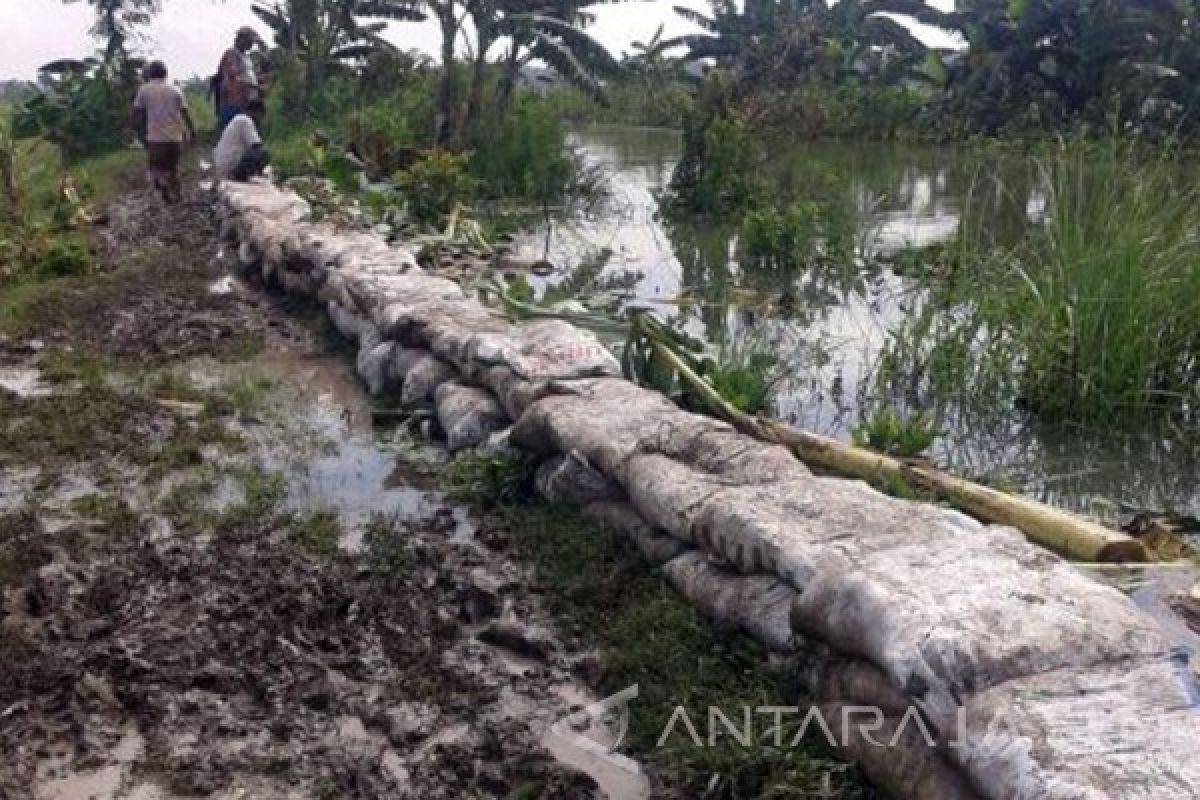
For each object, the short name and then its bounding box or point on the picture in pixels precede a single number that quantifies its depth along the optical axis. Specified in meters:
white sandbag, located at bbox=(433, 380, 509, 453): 4.70
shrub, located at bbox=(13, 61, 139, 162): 16.77
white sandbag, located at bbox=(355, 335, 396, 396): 5.70
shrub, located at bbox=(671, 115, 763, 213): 11.72
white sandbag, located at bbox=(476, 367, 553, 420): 4.47
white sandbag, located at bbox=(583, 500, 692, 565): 3.46
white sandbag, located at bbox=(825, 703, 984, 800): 2.26
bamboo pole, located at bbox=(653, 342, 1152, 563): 3.36
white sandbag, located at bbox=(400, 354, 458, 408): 5.25
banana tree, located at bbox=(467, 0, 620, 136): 13.63
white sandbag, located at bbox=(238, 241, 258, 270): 8.30
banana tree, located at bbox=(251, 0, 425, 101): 17.20
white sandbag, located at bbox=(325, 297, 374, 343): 6.32
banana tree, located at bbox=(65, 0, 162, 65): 18.34
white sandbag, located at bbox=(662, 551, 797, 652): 2.88
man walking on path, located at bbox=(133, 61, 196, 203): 10.16
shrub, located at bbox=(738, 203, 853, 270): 9.12
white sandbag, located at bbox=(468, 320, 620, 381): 4.61
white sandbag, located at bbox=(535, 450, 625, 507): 3.87
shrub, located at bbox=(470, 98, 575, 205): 12.80
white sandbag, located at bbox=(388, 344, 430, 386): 5.50
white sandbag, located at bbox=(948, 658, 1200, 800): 1.99
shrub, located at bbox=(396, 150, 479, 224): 9.77
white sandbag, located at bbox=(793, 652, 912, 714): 2.45
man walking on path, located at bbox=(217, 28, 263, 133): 11.05
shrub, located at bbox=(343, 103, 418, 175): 11.98
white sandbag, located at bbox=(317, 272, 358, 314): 6.57
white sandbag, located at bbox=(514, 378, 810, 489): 3.51
